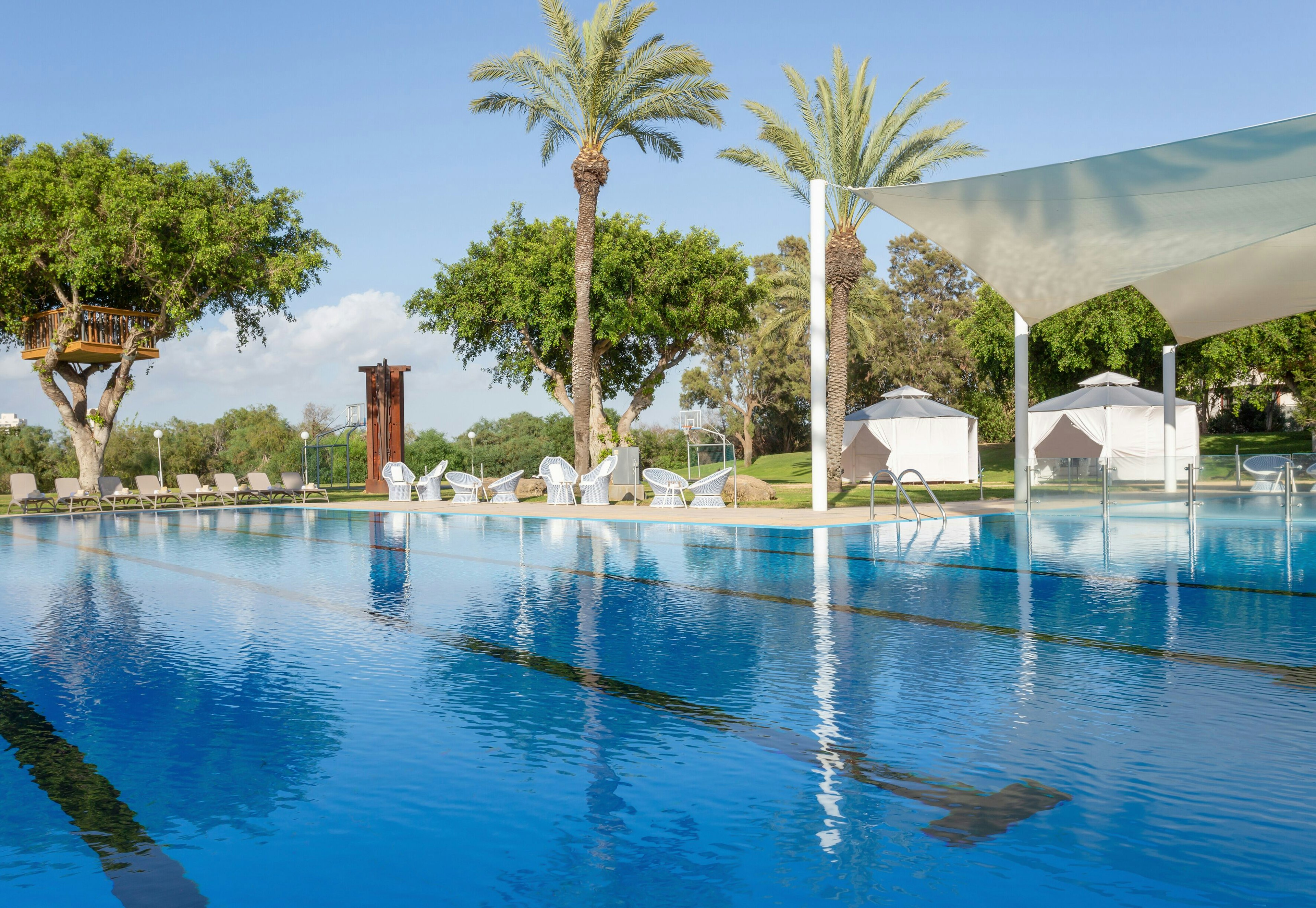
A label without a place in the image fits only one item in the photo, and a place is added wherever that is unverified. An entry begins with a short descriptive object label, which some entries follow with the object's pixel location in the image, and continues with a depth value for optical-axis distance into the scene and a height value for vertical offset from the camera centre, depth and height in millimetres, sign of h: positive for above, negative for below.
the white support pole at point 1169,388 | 21828 +1669
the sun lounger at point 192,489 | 23938 -446
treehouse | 24234 +3616
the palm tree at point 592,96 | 21266 +8620
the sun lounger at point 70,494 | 23078 -519
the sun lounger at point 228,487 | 24609 -422
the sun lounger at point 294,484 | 25250 -363
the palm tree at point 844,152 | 20656 +6971
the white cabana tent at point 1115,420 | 27703 +1209
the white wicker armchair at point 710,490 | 18781 -485
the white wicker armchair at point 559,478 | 20672 -244
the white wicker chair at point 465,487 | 22609 -448
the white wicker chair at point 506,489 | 22172 -493
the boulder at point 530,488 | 26672 -596
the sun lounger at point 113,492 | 23625 -485
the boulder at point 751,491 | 21766 -619
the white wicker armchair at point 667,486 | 19047 -405
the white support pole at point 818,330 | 16016 +2276
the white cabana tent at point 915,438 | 29094 +778
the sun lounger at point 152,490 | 23484 -456
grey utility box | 20875 -161
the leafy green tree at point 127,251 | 22828 +5606
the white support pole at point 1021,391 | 18359 +1406
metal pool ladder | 14000 -532
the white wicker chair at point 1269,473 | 14578 -212
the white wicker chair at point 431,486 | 23141 -439
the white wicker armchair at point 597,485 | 20234 -386
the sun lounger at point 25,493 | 23062 -479
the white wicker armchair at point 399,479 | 23859 -259
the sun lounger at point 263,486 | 25328 -401
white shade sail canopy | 8789 +2735
